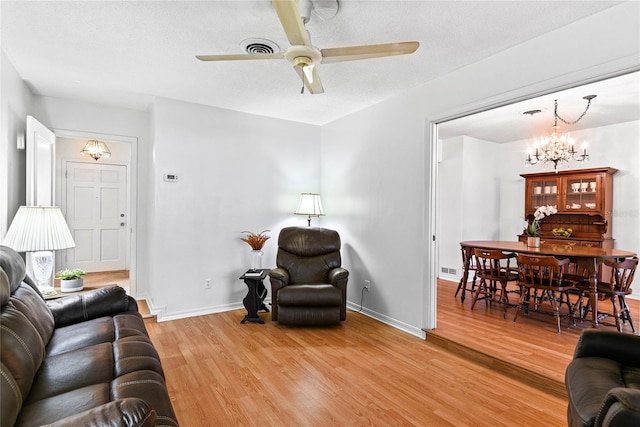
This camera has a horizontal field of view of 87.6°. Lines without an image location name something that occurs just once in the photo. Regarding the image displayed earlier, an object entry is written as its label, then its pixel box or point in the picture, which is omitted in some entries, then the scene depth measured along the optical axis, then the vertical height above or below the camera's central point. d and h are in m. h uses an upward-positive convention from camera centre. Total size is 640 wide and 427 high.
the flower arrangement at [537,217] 4.45 -0.10
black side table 3.79 -1.06
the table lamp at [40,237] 2.57 -0.26
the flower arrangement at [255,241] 4.15 -0.43
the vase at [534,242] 4.33 -0.42
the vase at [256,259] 4.16 -0.66
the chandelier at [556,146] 4.66 +0.91
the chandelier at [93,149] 5.82 +0.97
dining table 3.37 -0.48
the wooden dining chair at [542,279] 3.40 -0.75
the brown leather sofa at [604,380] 1.10 -0.75
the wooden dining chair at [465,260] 4.53 -0.71
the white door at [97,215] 5.95 -0.19
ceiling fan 1.73 +0.90
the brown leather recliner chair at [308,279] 3.56 -0.83
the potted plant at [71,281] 3.32 -0.77
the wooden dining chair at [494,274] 3.94 -0.80
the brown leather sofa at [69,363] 1.10 -0.76
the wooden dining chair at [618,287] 3.20 -0.77
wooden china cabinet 5.11 +0.14
